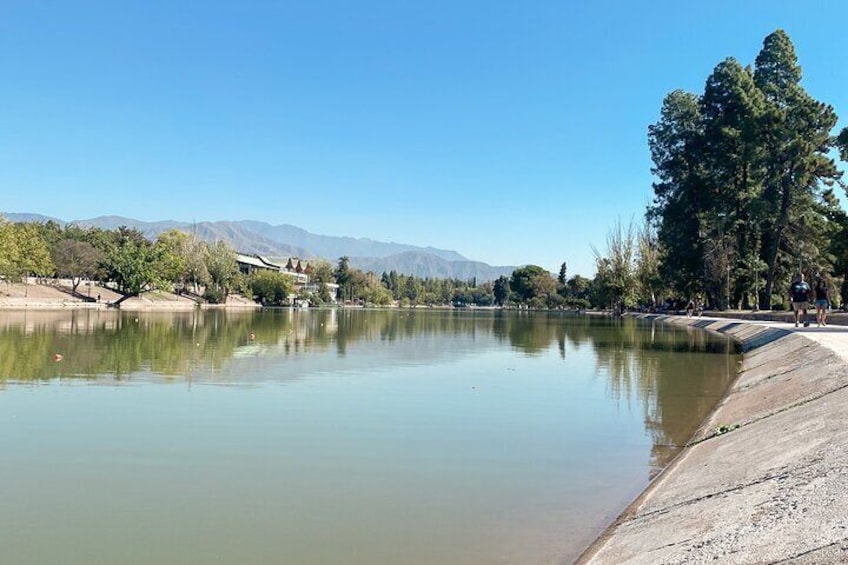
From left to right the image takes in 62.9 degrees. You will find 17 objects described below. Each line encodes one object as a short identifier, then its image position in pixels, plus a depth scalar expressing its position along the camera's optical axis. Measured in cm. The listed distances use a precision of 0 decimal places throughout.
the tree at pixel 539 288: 17628
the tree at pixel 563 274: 18735
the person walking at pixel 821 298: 2906
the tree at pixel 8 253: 7525
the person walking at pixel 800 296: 2925
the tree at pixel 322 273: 18475
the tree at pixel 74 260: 9762
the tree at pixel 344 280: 19238
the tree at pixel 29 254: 8331
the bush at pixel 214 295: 12219
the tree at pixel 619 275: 10300
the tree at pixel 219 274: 12162
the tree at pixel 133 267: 9319
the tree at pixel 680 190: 6338
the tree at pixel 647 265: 9362
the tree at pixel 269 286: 13800
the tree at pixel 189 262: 10408
